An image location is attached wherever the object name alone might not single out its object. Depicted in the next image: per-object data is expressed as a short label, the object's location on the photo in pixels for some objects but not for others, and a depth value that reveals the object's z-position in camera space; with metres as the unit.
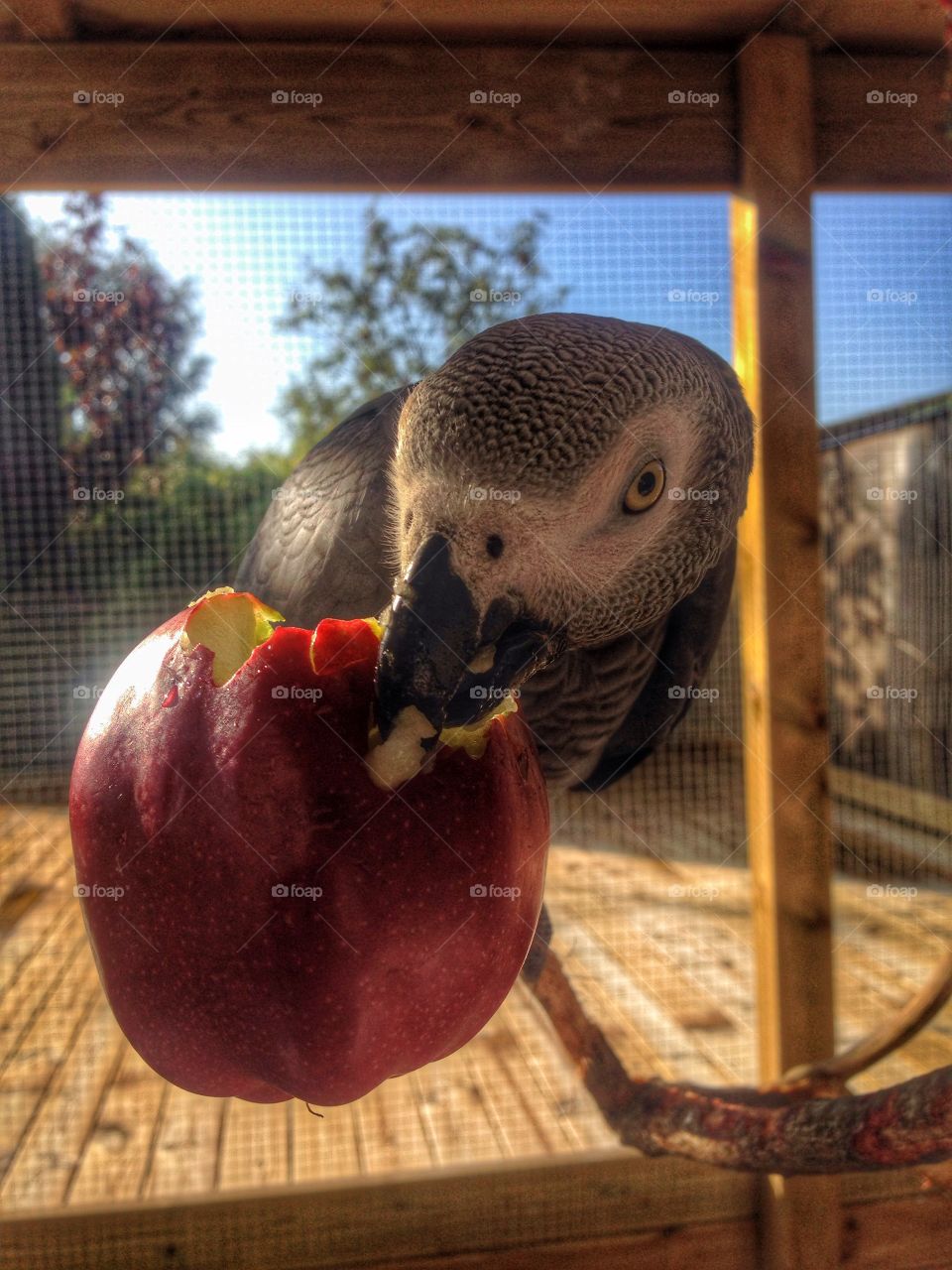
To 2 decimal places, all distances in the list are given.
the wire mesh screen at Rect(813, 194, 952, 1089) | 0.99
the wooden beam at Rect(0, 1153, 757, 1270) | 0.84
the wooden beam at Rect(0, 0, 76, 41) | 0.56
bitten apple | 0.28
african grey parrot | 0.35
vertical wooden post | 0.61
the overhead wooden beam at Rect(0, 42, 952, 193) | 0.58
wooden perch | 0.51
